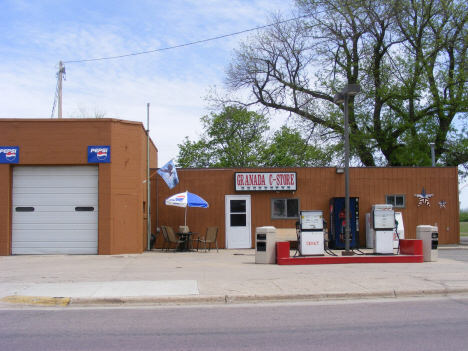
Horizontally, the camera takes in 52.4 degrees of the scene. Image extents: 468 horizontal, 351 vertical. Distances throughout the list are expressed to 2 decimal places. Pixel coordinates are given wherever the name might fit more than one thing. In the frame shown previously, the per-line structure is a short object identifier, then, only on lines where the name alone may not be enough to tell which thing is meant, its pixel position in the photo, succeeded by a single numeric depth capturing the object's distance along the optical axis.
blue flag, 18.45
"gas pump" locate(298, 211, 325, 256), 13.96
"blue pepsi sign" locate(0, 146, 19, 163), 16.25
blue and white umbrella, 17.34
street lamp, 13.76
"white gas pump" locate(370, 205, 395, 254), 14.39
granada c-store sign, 19.80
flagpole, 19.08
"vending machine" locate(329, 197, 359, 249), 19.44
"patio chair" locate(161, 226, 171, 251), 18.25
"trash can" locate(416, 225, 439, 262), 14.42
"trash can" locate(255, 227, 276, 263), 13.72
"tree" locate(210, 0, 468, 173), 28.44
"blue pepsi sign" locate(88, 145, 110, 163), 16.38
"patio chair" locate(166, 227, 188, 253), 18.15
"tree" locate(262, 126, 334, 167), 43.03
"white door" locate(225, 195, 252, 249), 19.83
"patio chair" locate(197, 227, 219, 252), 18.50
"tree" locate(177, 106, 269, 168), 44.34
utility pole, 28.81
